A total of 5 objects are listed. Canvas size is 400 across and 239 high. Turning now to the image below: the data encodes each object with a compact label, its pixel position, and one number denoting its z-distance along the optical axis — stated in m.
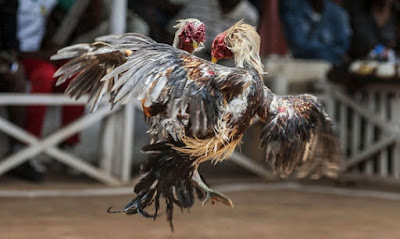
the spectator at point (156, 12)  15.92
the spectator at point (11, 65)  14.03
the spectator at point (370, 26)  17.67
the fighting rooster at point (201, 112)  7.10
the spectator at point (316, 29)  17.27
